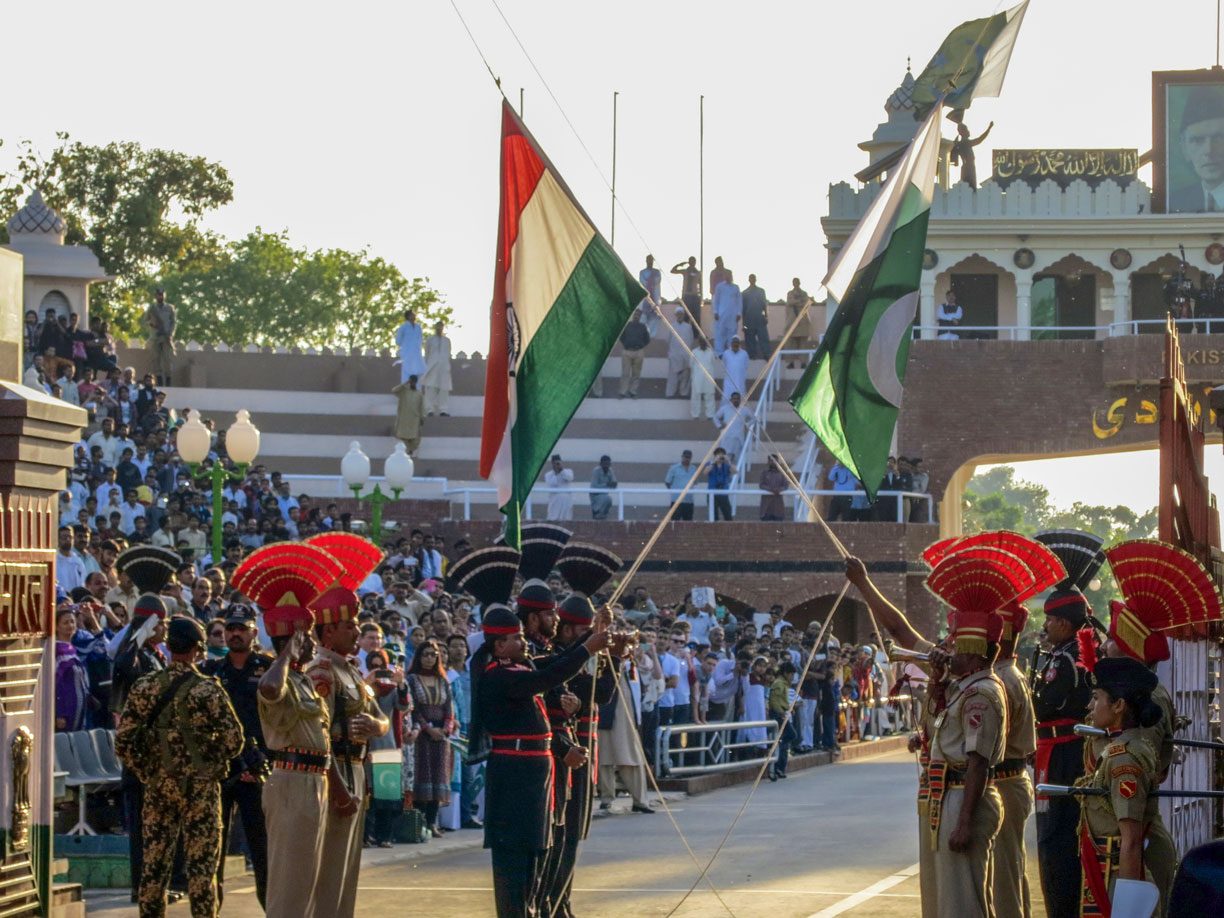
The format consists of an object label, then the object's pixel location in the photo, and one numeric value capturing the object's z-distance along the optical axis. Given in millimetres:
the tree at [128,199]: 56438
